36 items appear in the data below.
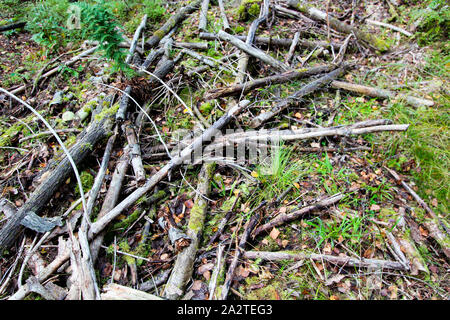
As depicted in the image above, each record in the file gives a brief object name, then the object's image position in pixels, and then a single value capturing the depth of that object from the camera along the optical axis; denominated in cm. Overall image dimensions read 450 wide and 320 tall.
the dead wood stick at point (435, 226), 243
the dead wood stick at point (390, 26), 464
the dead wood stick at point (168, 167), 266
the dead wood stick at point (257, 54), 418
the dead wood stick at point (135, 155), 302
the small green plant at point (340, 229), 248
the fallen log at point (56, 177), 273
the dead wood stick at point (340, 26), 462
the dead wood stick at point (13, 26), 603
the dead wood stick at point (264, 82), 363
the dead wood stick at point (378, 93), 355
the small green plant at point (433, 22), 427
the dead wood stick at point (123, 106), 351
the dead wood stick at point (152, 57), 450
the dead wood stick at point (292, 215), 260
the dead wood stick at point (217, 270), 221
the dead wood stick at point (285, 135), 318
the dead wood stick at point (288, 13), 532
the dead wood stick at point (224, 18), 500
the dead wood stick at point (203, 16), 527
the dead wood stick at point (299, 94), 343
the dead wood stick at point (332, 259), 229
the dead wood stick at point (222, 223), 261
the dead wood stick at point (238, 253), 221
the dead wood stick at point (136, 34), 458
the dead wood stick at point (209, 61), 432
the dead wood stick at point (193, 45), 487
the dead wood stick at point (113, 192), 259
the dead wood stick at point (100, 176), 281
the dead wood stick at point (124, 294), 214
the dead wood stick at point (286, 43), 470
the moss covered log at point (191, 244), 226
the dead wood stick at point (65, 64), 473
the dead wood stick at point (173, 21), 532
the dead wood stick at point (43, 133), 371
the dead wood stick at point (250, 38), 410
